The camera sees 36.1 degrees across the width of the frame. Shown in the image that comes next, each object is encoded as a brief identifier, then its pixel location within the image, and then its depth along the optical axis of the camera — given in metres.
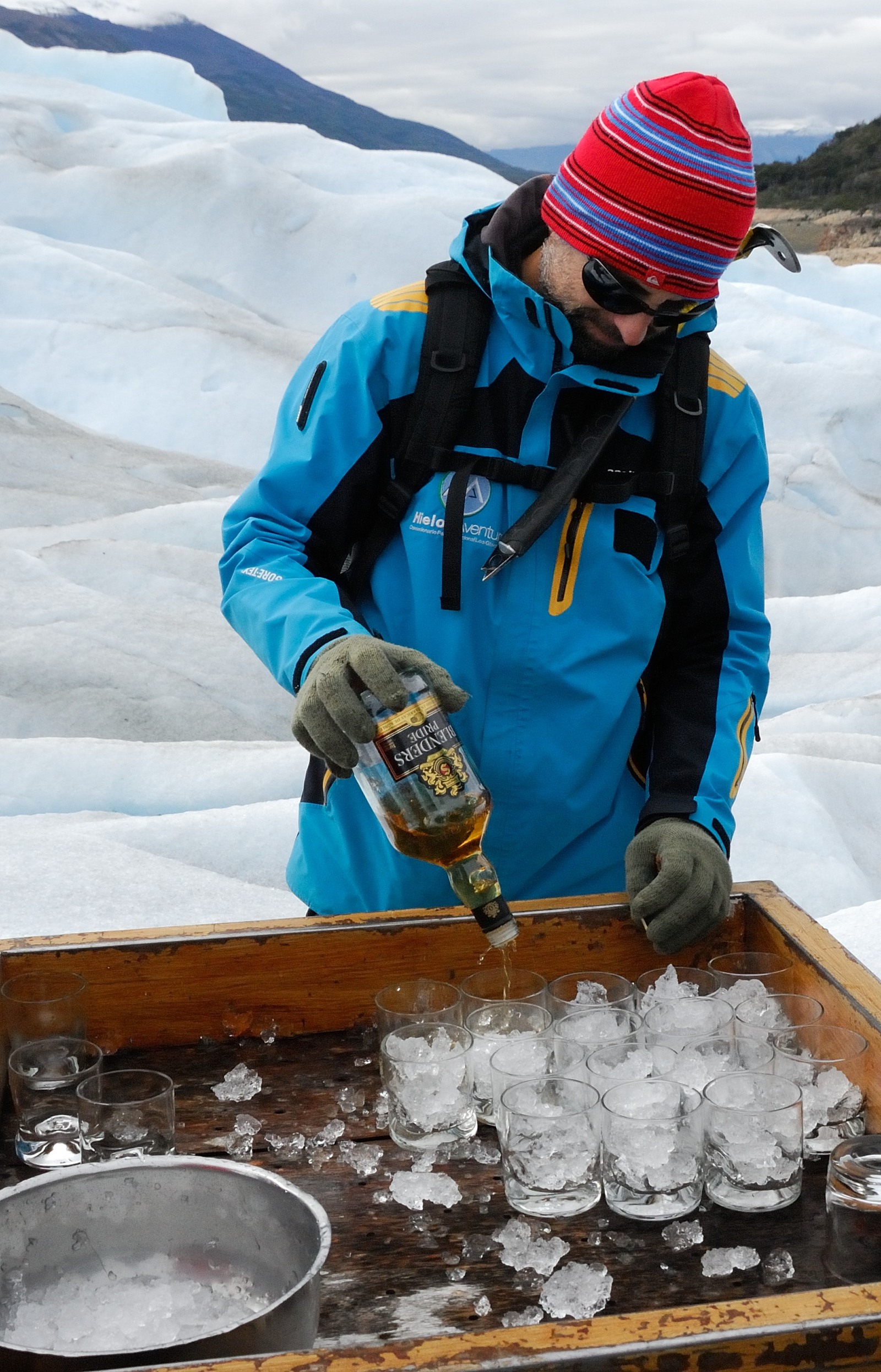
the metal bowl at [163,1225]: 1.20
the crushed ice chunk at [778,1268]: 1.29
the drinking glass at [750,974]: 1.75
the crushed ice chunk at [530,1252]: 1.30
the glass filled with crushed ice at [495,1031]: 1.59
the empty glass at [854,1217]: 1.26
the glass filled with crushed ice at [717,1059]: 1.54
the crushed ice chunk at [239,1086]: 1.66
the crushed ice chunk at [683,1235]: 1.34
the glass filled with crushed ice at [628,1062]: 1.50
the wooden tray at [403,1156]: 1.05
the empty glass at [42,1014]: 1.66
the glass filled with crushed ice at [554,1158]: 1.39
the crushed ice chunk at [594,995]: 1.70
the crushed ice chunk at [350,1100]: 1.63
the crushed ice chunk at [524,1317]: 1.22
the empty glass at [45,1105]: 1.52
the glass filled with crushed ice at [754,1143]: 1.38
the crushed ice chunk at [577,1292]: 1.23
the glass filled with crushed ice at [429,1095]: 1.54
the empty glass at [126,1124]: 1.48
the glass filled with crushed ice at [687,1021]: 1.59
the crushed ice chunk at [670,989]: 1.72
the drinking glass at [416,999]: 1.63
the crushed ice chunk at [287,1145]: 1.53
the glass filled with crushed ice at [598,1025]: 1.62
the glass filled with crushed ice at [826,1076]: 1.52
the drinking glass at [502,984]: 1.70
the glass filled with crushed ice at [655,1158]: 1.36
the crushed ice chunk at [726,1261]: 1.29
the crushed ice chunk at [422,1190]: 1.43
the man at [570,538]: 1.91
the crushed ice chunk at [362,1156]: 1.50
